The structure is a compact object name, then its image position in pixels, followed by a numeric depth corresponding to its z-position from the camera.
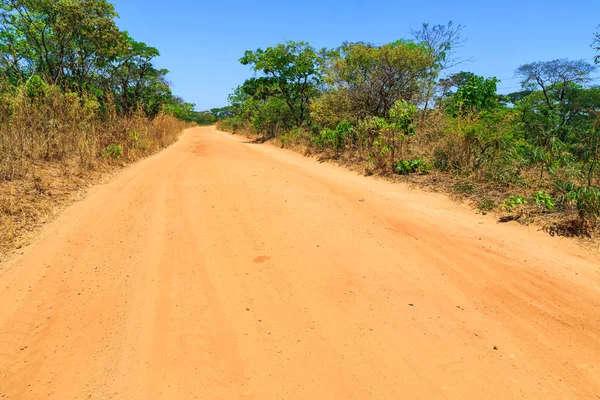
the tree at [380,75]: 11.04
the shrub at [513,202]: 5.39
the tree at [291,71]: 18.11
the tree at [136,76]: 23.78
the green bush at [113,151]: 8.29
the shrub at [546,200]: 5.05
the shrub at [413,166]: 8.41
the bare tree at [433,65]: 11.75
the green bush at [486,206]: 5.71
